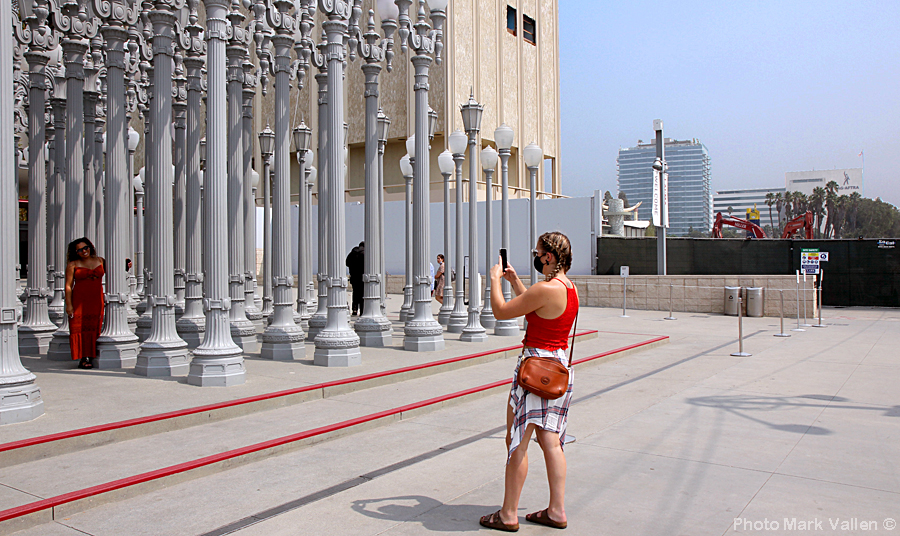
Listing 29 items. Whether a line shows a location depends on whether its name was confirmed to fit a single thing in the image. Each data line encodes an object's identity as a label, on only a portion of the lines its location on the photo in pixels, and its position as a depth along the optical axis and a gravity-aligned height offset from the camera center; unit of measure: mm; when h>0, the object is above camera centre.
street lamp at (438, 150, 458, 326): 15488 +1326
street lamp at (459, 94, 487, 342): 12617 +515
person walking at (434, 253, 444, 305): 19266 -858
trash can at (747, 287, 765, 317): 20547 -1522
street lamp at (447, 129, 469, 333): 14312 -169
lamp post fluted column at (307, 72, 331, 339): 12680 +772
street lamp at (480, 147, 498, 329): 14788 +1054
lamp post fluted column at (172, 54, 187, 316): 11812 +1529
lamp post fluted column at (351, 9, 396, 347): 11625 +470
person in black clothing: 16875 -206
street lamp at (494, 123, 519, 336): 13891 +1500
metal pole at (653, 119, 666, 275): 23625 +1178
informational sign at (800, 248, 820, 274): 23938 -276
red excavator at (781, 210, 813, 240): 35500 +1617
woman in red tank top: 4004 -932
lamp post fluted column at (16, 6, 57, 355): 10914 +214
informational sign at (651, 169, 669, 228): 24473 +1981
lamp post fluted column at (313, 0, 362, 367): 9758 +1235
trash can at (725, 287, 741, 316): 21047 -1502
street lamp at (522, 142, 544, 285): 14758 +2186
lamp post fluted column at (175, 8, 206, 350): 10227 +1138
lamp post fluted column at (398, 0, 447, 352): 11383 +1334
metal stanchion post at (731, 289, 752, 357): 12438 -1817
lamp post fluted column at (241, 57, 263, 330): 12836 +1203
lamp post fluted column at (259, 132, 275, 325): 15750 +558
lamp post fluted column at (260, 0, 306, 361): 10164 +534
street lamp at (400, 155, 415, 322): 16766 +261
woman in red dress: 8766 -522
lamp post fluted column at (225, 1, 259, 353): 10414 +1286
